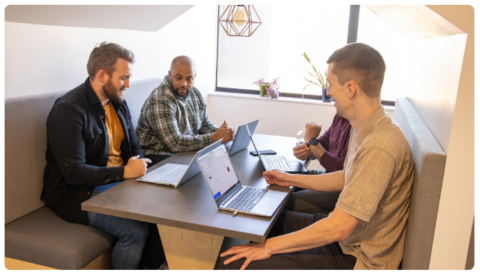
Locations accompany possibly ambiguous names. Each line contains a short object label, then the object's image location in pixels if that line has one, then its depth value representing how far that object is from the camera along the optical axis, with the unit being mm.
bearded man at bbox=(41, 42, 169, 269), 1824
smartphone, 2364
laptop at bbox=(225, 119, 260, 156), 2221
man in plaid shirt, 2436
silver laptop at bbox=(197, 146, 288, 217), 1490
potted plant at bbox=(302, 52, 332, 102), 4047
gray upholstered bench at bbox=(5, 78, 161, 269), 1696
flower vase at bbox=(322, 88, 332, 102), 4064
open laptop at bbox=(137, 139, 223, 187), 1744
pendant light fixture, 3203
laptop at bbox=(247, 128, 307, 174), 2092
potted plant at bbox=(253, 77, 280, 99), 4211
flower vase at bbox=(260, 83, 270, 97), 4262
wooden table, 1384
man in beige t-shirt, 1286
